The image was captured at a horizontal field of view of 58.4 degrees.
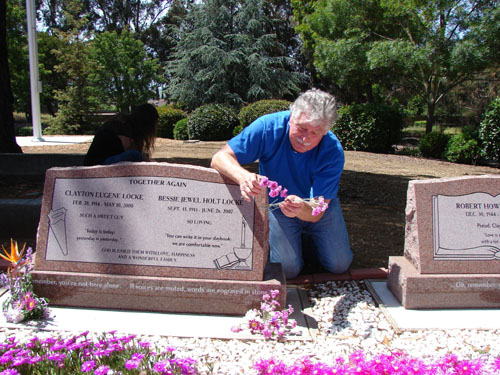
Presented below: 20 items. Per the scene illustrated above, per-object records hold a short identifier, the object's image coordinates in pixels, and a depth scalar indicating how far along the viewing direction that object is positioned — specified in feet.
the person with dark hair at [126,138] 12.16
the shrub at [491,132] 37.96
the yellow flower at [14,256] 8.90
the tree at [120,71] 70.64
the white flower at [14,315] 8.70
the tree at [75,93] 65.92
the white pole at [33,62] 41.60
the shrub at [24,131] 67.09
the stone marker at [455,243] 9.46
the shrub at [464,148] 39.73
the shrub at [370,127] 44.83
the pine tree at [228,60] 70.79
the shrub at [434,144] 42.91
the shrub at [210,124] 52.54
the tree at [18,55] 72.79
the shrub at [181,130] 55.72
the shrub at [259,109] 47.41
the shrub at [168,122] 58.90
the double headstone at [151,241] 9.09
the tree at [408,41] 41.65
